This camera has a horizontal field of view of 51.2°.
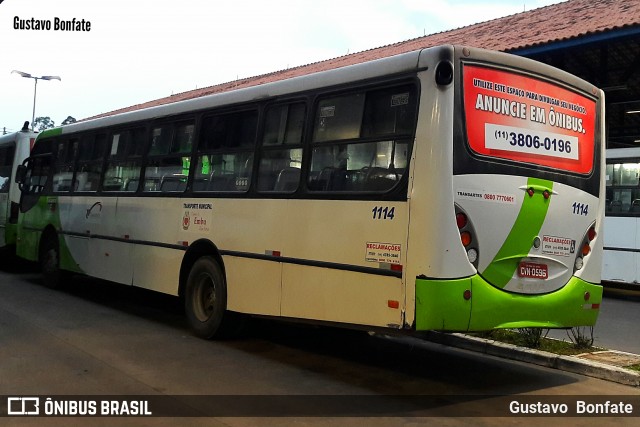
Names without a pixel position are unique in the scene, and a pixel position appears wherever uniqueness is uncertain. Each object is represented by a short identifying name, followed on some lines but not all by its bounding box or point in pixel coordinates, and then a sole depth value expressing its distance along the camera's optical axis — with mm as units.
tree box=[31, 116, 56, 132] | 89475
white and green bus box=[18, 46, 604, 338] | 5609
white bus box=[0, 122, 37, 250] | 14125
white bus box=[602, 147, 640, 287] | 13500
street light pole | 40794
